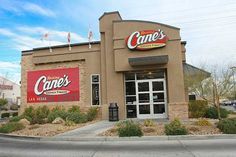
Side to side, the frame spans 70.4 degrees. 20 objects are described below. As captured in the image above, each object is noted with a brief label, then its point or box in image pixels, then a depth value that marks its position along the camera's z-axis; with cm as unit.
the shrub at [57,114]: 1191
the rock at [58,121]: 1128
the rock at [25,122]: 1101
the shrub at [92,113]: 1247
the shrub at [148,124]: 902
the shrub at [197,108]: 1236
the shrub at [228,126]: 725
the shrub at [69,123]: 1037
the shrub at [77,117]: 1157
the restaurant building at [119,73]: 1205
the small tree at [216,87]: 917
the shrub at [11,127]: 933
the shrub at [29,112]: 1306
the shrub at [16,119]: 1209
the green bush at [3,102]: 2670
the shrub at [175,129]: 733
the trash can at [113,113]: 1190
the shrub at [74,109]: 1299
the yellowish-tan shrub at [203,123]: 884
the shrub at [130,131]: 736
